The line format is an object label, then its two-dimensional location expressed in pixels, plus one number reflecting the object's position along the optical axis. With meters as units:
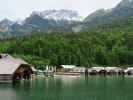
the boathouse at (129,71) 140.34
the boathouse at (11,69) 78.88
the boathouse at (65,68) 142.43
